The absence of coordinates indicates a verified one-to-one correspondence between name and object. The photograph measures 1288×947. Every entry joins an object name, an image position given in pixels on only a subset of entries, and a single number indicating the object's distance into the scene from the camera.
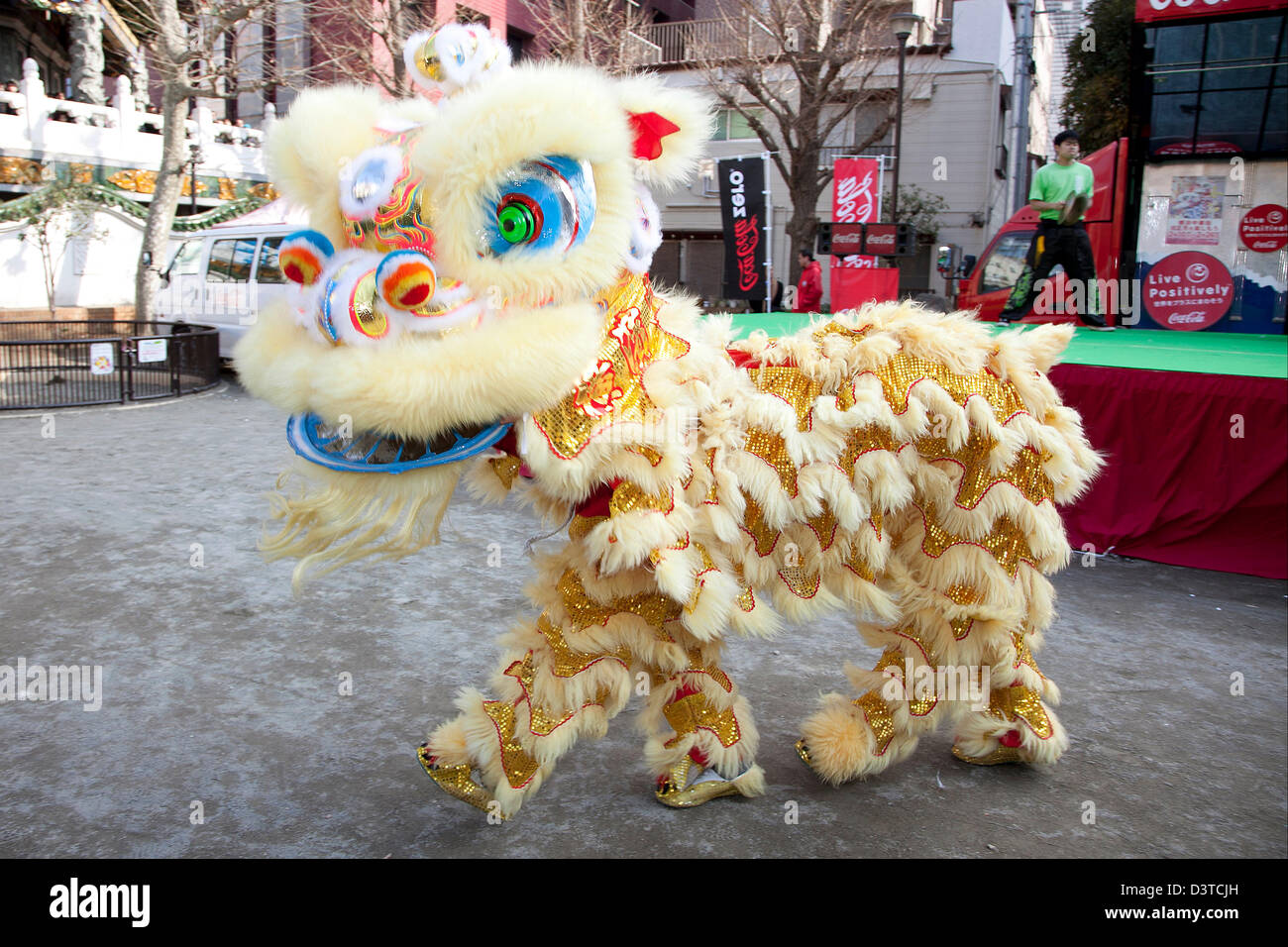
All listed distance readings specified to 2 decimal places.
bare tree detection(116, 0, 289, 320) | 10.11
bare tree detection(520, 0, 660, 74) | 13.03
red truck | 10.10
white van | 10.89
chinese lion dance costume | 1.85
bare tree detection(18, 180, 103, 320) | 13.37
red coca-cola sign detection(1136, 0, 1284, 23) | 7.97
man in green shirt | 7.66
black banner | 13.73
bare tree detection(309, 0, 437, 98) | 12.52
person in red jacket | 13.13
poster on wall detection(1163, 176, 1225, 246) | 8.81
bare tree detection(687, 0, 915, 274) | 14.80
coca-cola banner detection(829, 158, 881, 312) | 14.16
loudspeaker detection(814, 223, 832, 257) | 14.16
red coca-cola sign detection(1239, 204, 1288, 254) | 8.64
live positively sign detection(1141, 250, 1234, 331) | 8.95
